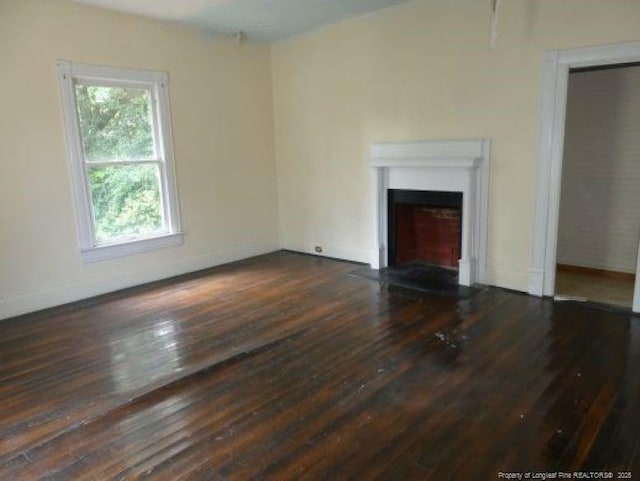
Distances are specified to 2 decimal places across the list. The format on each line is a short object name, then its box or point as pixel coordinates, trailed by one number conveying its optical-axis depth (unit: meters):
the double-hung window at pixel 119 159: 4.27
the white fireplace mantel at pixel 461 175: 4.29
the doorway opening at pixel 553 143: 3.51
